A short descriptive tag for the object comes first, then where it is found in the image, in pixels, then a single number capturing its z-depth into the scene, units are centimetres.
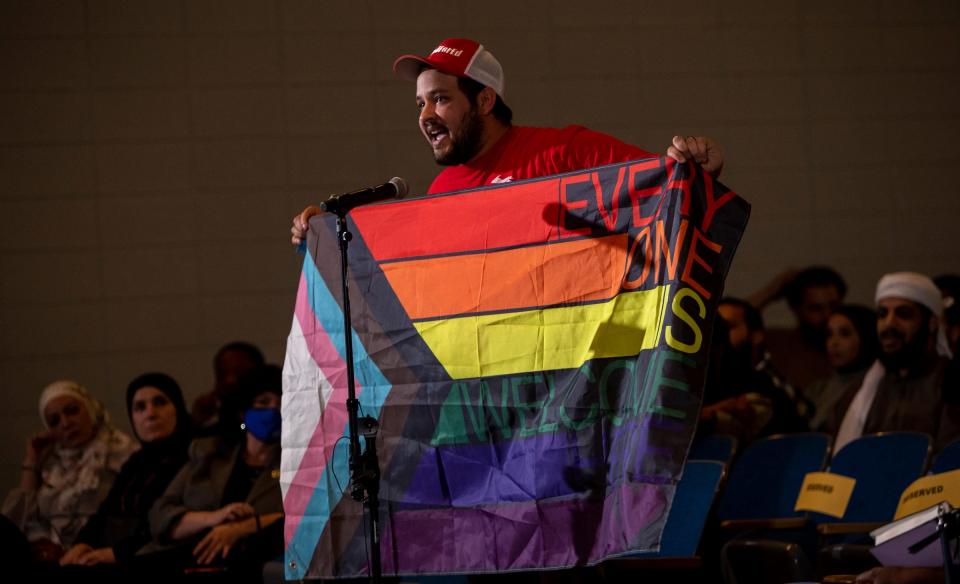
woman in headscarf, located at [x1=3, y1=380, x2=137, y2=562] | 1068
